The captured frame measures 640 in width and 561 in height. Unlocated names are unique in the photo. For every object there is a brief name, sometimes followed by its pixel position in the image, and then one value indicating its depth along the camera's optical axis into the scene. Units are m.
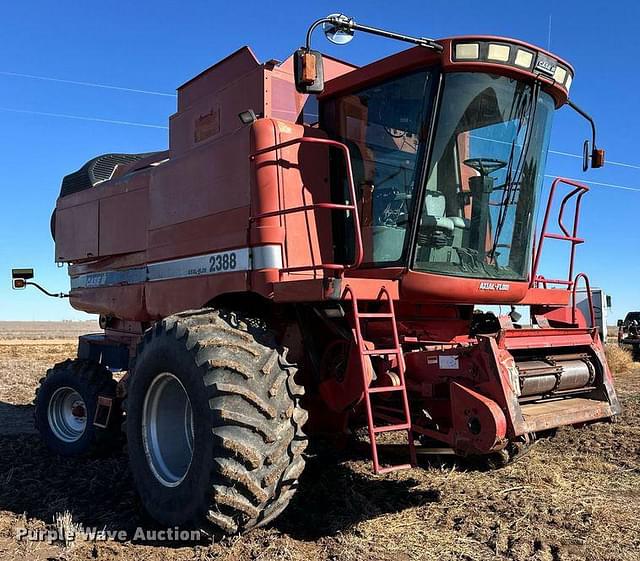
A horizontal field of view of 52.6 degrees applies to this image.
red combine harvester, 3.98
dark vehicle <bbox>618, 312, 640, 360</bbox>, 20.83
